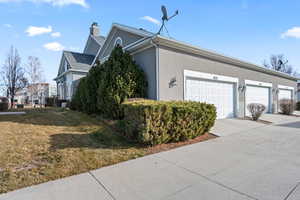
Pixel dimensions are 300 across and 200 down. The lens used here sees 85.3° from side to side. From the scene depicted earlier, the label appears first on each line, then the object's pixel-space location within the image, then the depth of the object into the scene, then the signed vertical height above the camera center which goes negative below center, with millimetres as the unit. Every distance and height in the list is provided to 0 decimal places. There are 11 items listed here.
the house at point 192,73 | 7875 +1600
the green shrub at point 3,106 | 13477 -645
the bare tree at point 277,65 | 39625 +8777
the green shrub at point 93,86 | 9891 +784
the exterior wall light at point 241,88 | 11575 +838
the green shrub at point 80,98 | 10984 +51
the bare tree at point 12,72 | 21328 +3484
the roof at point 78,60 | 17220 +4353
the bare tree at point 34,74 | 23109 +3504
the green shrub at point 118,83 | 7676 +770
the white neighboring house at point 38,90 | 23547 +1298
